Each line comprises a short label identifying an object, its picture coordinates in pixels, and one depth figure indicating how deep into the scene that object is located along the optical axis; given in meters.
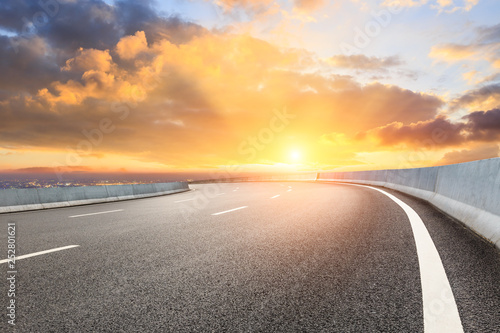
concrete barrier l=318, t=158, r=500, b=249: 5.11
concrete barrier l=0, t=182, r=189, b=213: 12.13
